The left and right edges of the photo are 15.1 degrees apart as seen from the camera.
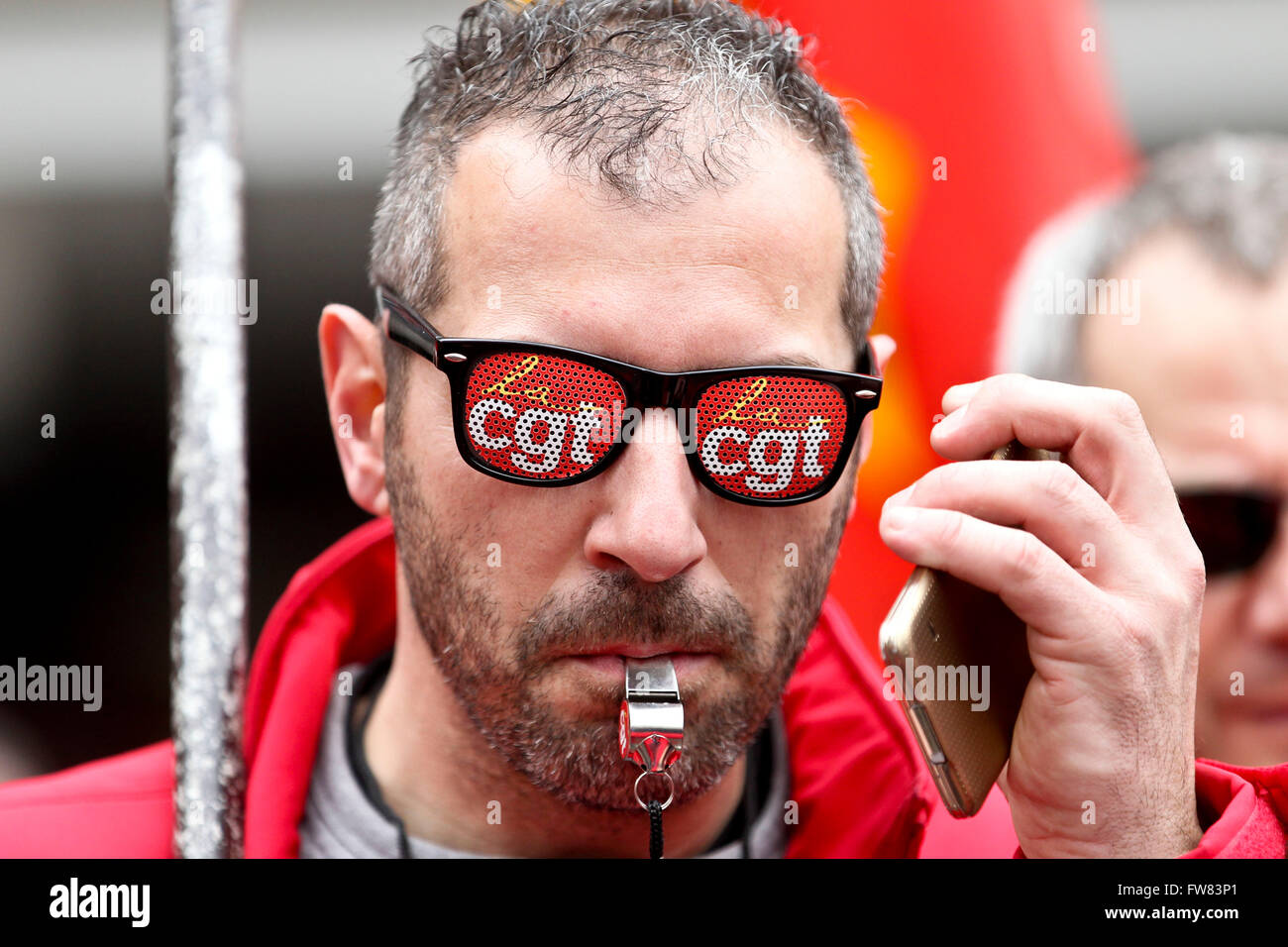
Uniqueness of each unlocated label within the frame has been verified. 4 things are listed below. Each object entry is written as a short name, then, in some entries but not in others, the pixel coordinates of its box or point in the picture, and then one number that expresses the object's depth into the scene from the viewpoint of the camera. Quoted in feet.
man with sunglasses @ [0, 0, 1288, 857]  4.68
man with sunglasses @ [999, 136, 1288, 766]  5.22
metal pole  4.77
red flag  6.01
